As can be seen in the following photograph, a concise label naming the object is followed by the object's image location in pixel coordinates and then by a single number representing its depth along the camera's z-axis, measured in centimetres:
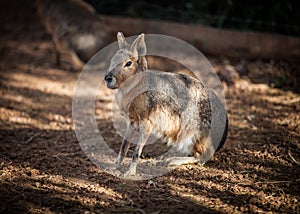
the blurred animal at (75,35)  1298
